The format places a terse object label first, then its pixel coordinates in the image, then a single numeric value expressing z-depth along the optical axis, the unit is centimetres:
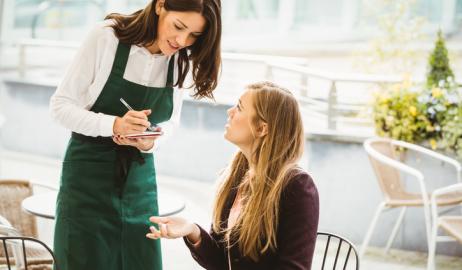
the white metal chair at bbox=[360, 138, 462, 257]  404
